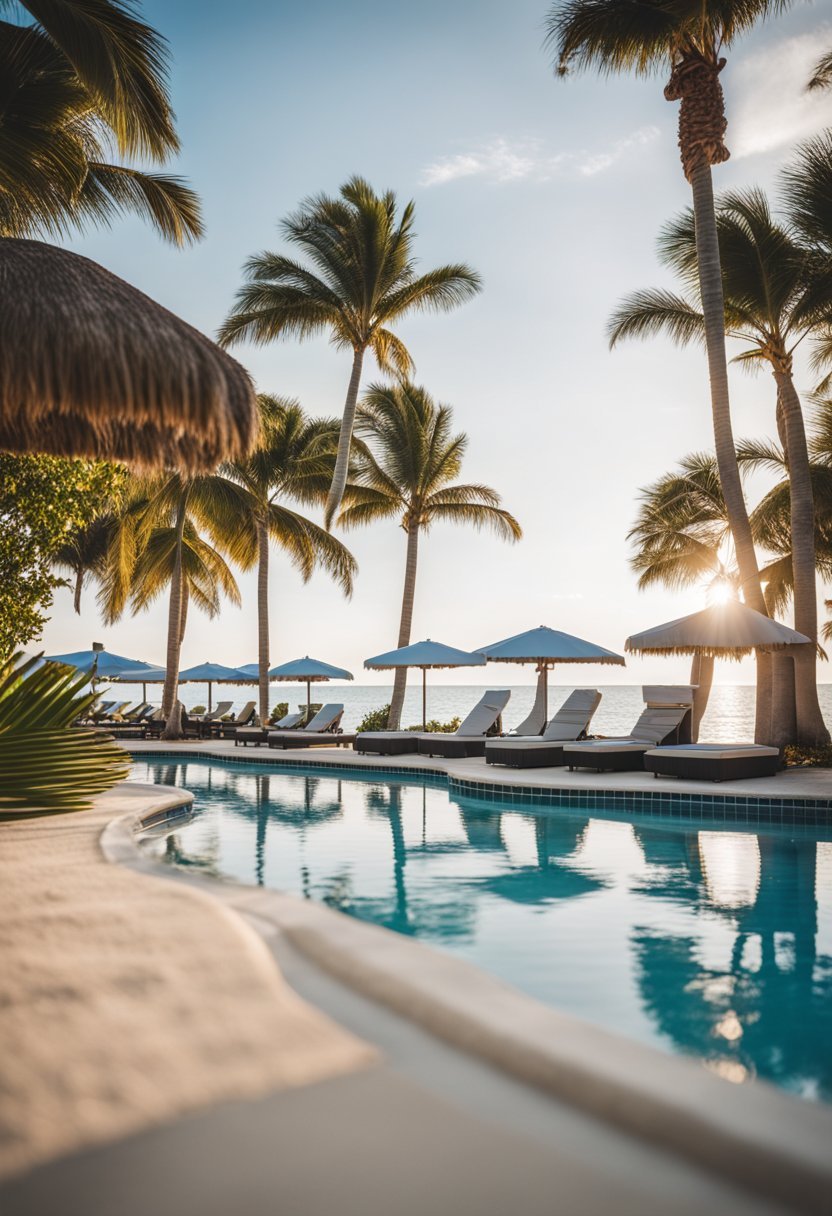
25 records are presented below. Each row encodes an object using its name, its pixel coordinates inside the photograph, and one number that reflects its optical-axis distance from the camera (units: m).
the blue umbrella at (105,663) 24.91
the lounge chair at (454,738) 15.38
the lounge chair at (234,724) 21.80
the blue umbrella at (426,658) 17.31
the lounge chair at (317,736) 18.06
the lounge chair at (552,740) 12.86
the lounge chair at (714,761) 10.84
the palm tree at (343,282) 18.12
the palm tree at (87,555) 26.88
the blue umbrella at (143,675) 25.39
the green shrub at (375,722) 20.88
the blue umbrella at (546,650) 15.39
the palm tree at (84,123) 7.93
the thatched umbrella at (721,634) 11.70
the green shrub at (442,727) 20.31
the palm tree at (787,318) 13.60
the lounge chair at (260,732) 19.27
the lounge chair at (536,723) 15.32
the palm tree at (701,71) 12.95
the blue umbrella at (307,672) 22.47
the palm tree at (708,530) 17.09
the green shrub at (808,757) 12.89
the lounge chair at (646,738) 12.15
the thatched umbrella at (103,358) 4.75
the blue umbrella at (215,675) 25.91
